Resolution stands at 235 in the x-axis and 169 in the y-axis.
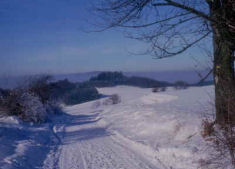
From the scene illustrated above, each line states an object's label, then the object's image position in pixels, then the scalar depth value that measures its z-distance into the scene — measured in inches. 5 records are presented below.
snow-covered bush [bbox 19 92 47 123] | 780.6
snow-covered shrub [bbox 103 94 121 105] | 1779.0
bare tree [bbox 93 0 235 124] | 251.4
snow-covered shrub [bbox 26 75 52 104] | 1185.7
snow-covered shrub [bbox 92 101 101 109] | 1744.6
